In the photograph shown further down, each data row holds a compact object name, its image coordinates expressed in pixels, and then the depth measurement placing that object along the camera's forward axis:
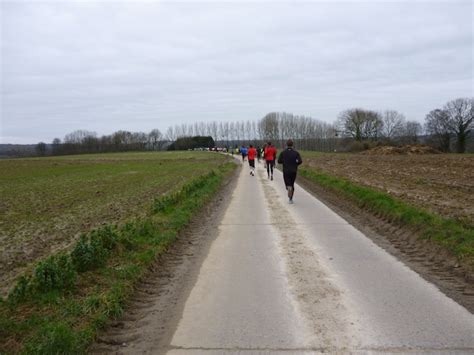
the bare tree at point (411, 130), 113.40
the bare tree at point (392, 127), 120.32
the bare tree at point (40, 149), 146.62
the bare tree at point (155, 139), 163.75
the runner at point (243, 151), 39.10
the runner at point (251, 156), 26.69
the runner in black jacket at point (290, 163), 14.60
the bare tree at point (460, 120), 82.31
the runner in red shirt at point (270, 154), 22.49
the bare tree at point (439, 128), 85.69
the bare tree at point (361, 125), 107.44
